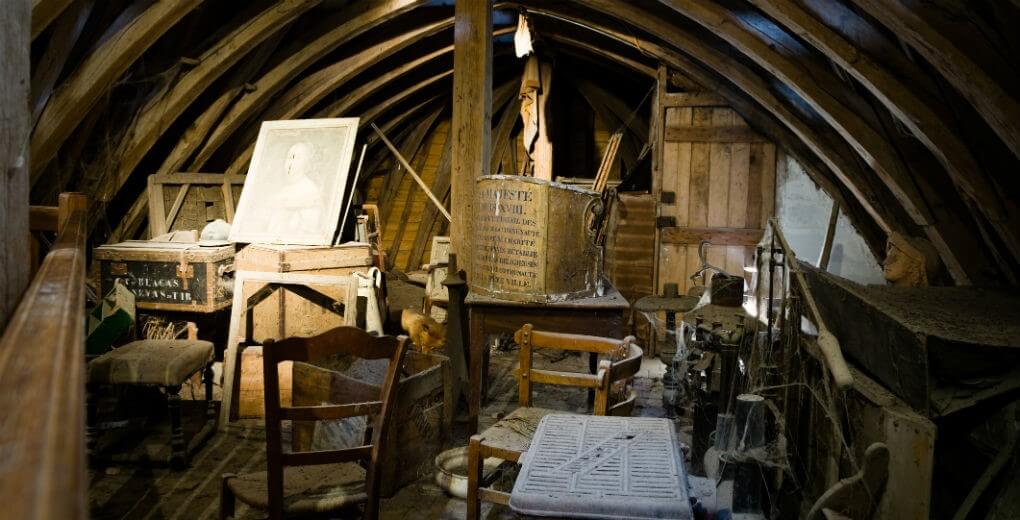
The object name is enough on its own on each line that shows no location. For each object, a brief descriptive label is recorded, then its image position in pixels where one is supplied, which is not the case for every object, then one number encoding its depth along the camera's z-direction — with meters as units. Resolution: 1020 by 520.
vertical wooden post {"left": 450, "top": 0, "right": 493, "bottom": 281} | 5.12
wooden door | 6.78
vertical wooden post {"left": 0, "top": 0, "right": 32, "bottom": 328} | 1.52
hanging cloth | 7.59
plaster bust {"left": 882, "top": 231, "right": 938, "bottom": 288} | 3.99
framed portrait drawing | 5.52
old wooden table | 4.25
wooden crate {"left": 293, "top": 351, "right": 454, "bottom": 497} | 3.66
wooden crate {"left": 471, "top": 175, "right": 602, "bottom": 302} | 4.21
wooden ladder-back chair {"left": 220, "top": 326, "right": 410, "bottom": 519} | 2.66
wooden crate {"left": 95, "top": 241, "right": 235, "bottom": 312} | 5.05
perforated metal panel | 2.03
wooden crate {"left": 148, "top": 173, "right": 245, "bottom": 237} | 6.05
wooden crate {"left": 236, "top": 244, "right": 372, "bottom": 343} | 5.15
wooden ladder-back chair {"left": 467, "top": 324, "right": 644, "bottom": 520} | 3.06
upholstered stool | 3.99
